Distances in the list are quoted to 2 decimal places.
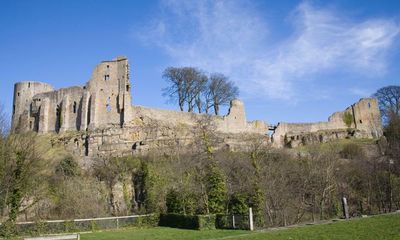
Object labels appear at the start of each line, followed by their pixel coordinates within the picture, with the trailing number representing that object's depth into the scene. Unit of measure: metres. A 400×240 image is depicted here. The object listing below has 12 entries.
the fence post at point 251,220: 16.94
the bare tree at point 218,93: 53.81
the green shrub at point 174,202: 25.00
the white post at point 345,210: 17.90
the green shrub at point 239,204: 19.42
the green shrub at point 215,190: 21.70
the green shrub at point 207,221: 19.34
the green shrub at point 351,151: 38.44
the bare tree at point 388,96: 59.85
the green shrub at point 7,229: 18.45
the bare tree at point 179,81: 51.81
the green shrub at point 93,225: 22.70
